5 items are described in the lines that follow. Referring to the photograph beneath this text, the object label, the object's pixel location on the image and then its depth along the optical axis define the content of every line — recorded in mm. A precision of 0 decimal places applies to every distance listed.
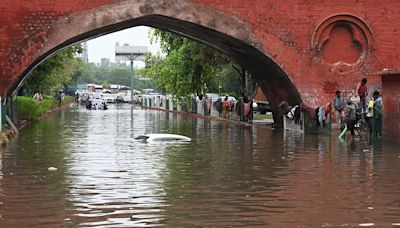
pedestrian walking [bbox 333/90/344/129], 27125
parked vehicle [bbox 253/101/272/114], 50856
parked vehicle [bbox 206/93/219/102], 59047
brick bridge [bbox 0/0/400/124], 27016
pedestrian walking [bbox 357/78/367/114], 25881
